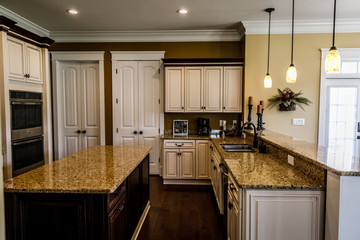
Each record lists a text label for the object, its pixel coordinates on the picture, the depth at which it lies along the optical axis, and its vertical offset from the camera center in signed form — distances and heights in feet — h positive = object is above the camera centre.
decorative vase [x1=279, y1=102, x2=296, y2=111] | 13.34 +0.17
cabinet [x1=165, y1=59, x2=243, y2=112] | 14.07 +1.29
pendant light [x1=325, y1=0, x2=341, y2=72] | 6.03 +1.28
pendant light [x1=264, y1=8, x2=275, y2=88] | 10.88 +1.33
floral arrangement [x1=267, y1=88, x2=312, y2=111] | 13.27 +0.57
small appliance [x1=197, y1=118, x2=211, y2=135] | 14.80 -1.10
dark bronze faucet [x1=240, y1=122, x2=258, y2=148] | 10.24 -1.36
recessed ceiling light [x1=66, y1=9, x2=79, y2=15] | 11.59 +4.84
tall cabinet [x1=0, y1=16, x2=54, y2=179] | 9.59 +1.73
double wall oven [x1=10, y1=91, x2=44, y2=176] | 10.26 -1.05
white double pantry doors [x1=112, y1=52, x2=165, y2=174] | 15.16 +0.53
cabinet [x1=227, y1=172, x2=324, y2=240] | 5.36 -2.39
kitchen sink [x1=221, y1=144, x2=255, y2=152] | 10.84 -1.72
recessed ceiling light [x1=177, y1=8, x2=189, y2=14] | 11.56 +4.87
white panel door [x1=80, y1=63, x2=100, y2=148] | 15.58 +0.65
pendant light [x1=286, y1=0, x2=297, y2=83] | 8.36 +1.29
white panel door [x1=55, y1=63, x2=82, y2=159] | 15.61 +0.04
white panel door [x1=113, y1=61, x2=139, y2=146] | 15.21 +0.36
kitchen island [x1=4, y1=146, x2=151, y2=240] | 5.07 -2.15
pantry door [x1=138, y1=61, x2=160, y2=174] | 15.17 +0.08
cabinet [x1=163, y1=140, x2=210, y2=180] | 13.60 -2.88
